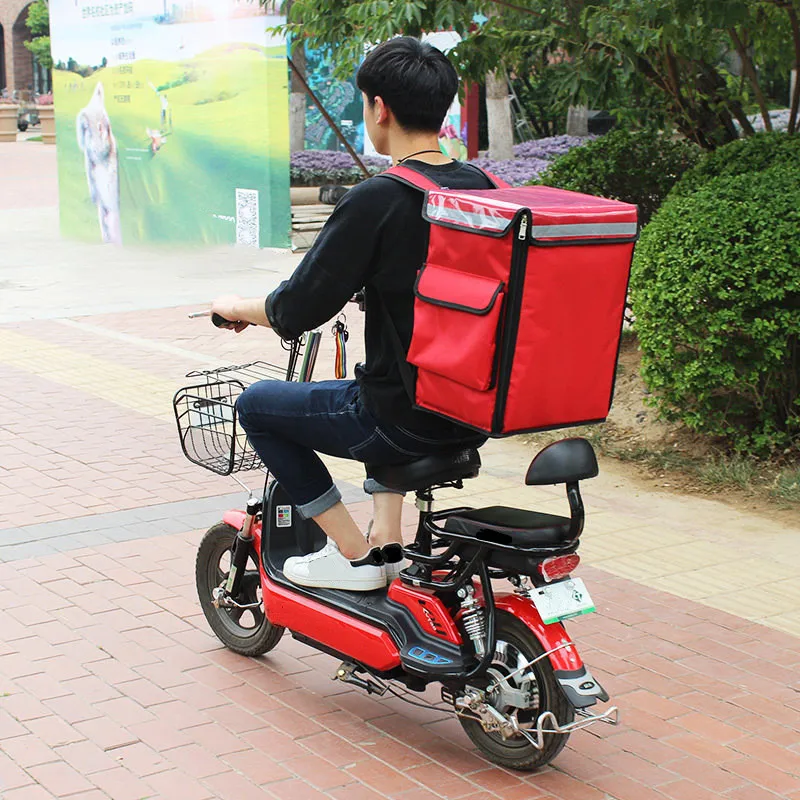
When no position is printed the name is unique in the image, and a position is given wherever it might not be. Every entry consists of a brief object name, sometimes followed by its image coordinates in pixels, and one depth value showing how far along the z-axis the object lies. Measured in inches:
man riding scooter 142.5
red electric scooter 140.1
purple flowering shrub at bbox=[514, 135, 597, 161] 847.7
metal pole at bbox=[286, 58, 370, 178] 309.0
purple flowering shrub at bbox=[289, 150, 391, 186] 764.6
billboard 622.8
